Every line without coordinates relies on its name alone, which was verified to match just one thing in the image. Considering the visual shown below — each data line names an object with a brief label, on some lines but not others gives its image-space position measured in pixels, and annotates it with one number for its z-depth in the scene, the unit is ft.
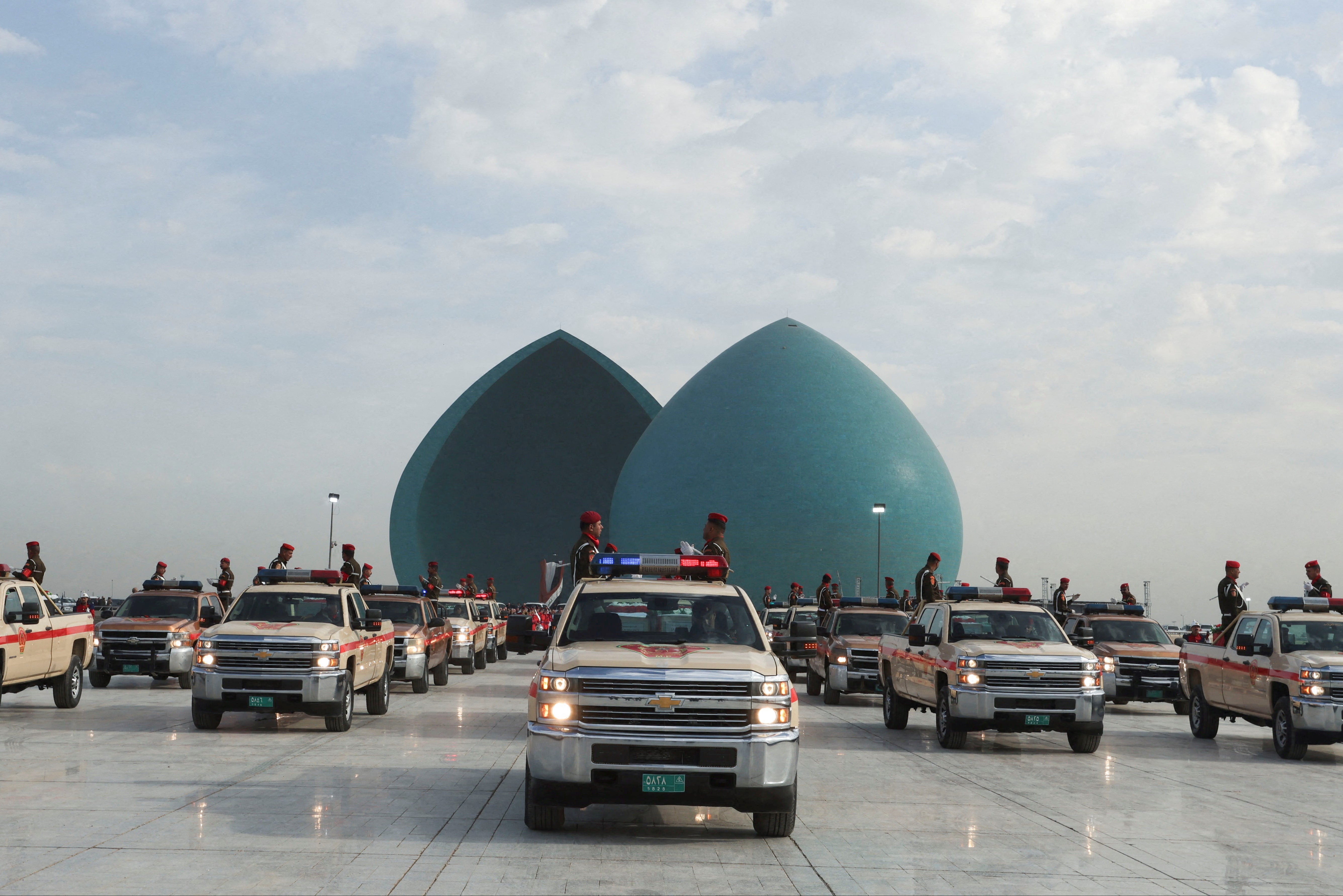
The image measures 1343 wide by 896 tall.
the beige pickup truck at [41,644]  53.88
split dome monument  249.34
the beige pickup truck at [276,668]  51.62
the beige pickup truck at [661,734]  29.07
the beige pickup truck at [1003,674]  50.98
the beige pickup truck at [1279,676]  50.98
